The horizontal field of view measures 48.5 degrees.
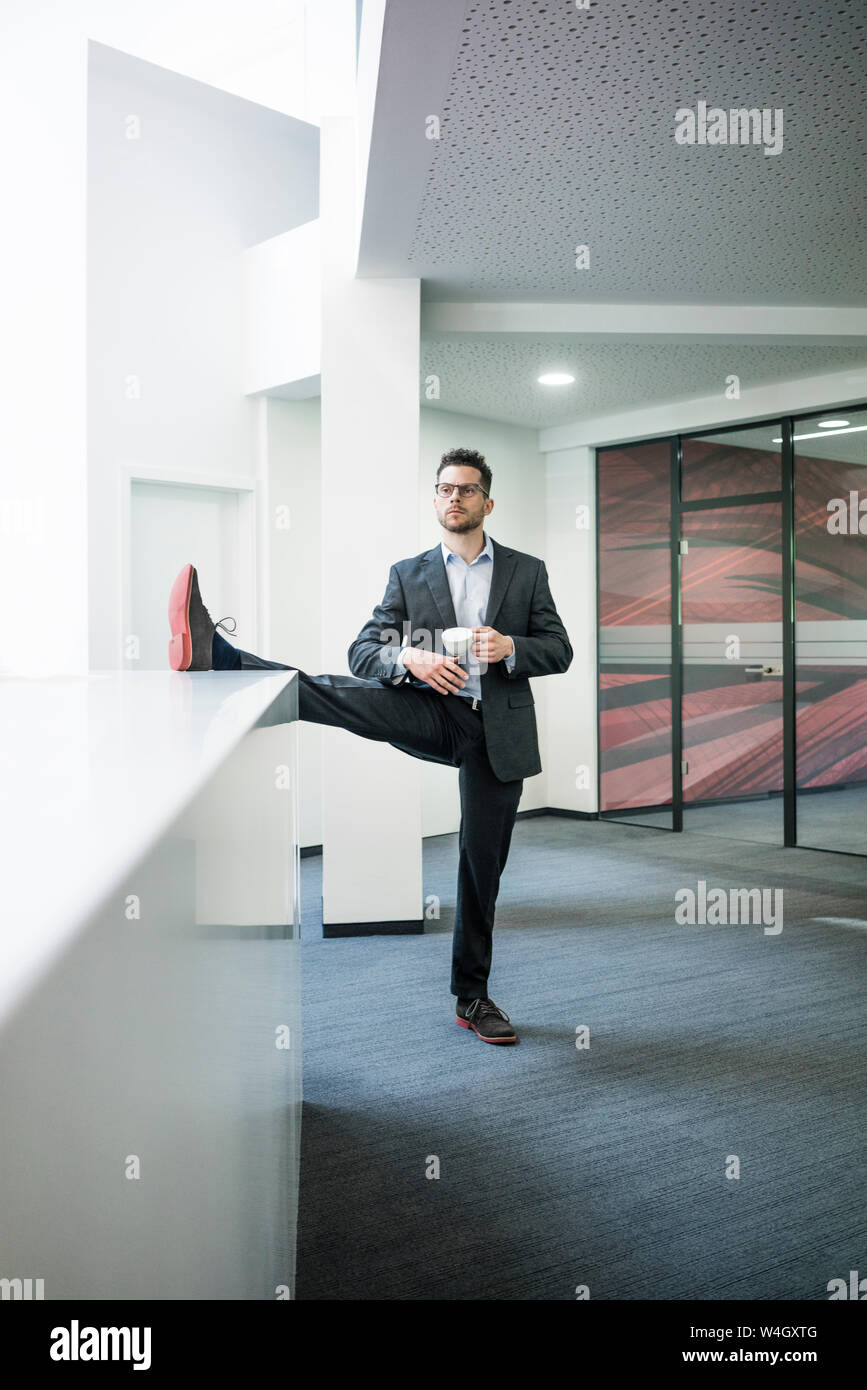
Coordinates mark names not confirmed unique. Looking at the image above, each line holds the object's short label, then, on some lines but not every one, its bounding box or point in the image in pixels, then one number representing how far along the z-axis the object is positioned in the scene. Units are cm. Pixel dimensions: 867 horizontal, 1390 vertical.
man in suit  253
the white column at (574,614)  620
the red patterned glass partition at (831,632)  500
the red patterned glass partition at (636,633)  591
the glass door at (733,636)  540
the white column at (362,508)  361
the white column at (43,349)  435
